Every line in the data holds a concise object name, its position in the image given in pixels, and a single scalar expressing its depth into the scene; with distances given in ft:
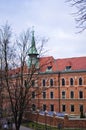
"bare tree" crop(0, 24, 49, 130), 67.36
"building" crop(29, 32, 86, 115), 197.47
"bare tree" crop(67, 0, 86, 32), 32.04
